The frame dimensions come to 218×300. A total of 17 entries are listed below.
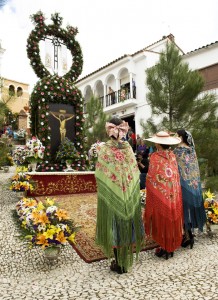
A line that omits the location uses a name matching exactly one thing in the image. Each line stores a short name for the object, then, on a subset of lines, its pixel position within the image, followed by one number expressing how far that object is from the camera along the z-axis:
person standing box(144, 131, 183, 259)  3.38
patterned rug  3.62
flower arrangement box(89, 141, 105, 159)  8.74
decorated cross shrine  8.52
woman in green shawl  2.94
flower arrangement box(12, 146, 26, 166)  7.21
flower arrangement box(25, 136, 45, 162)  7.03
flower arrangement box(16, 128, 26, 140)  16.14
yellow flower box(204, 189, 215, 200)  4.53
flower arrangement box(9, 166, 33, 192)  6.20
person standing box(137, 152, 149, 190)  6.79
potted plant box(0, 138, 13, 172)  6.55
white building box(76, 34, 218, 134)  14.37
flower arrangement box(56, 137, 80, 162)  8.21
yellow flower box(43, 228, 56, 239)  3.17
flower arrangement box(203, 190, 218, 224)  4.27
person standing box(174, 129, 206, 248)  3.79
